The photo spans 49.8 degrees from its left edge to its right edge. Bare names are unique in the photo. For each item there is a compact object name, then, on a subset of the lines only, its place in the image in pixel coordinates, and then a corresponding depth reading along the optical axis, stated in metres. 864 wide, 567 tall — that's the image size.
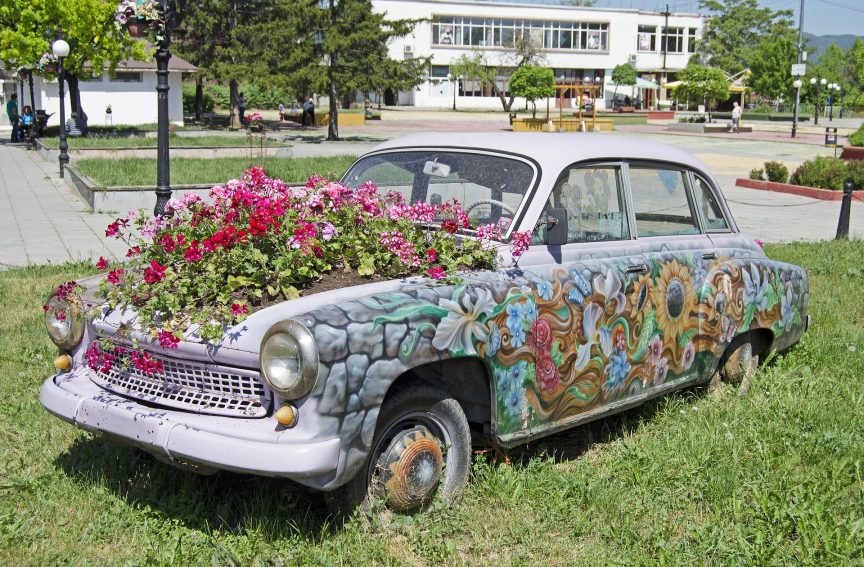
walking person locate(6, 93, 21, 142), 37.00
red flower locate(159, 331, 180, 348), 3.86
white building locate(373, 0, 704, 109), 82.50
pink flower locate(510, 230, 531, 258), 4.51
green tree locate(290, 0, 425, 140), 34.53
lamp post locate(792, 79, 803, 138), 44.61
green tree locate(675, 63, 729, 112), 56.38
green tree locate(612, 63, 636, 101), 83.50
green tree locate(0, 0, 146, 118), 31.41
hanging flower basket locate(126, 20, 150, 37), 10.70
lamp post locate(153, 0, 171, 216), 10.31
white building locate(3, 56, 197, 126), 45.34
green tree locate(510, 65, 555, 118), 59.28
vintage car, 3.63
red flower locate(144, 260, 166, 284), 4.22
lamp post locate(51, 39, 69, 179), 22.17
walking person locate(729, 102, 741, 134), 47.55
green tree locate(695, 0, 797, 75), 92.62
